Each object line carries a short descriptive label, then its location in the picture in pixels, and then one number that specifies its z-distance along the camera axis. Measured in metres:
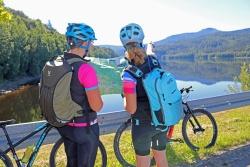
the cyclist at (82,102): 2.15
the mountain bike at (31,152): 2.66
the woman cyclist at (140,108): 2.35
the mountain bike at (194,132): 3.76
